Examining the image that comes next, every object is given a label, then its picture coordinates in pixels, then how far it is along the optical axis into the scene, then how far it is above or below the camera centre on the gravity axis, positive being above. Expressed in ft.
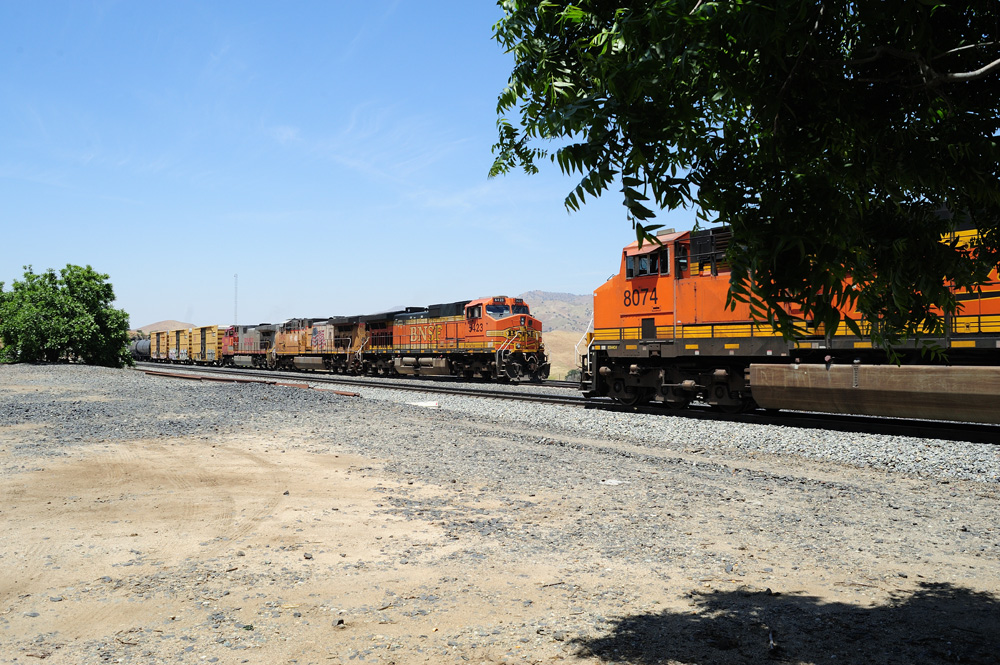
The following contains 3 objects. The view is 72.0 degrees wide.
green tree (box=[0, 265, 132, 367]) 129.80 +7.37
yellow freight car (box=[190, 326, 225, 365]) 206.18 +3.62
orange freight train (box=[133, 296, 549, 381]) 104.83 +1.94
